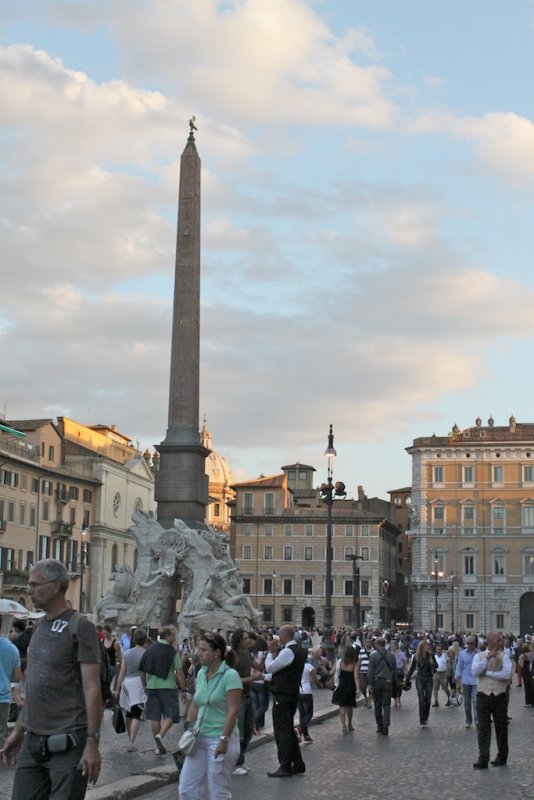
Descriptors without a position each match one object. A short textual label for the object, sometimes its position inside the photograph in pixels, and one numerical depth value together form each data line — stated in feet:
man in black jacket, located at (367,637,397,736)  52.90
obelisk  102.58
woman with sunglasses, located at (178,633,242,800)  23.58
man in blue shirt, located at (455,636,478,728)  56.49
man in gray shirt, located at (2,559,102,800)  17.03
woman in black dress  52.80
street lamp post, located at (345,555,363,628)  128.75
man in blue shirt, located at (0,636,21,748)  29.94
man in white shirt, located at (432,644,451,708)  71.01
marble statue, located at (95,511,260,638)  95.45
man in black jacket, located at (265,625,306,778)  37.24
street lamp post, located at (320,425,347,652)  88.63
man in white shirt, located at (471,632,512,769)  39.93
